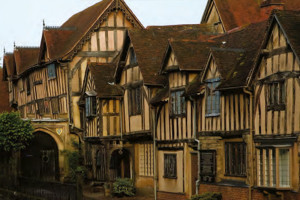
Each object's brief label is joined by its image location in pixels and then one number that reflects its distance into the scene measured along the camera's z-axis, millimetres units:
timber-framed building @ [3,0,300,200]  21766
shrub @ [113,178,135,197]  31503
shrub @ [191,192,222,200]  24209
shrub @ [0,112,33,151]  35938
